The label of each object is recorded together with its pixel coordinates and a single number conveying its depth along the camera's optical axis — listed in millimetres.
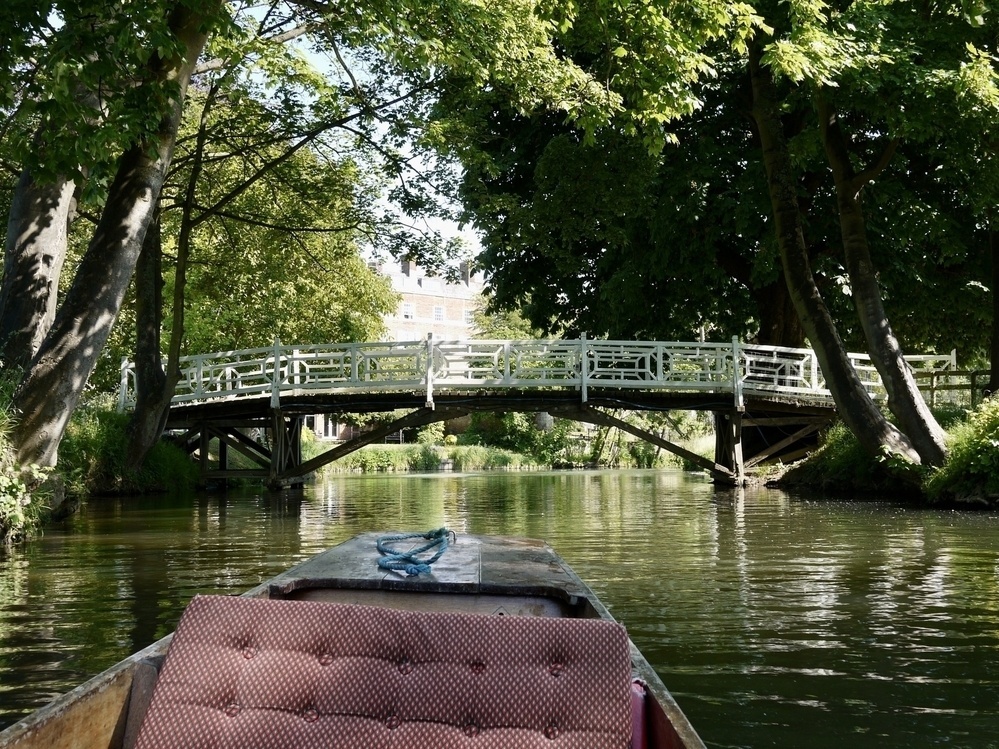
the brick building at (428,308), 64188
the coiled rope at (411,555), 4584
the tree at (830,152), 12883
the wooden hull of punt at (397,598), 2499
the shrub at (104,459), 17312
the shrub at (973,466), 14828
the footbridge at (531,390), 21484
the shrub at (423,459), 38906
